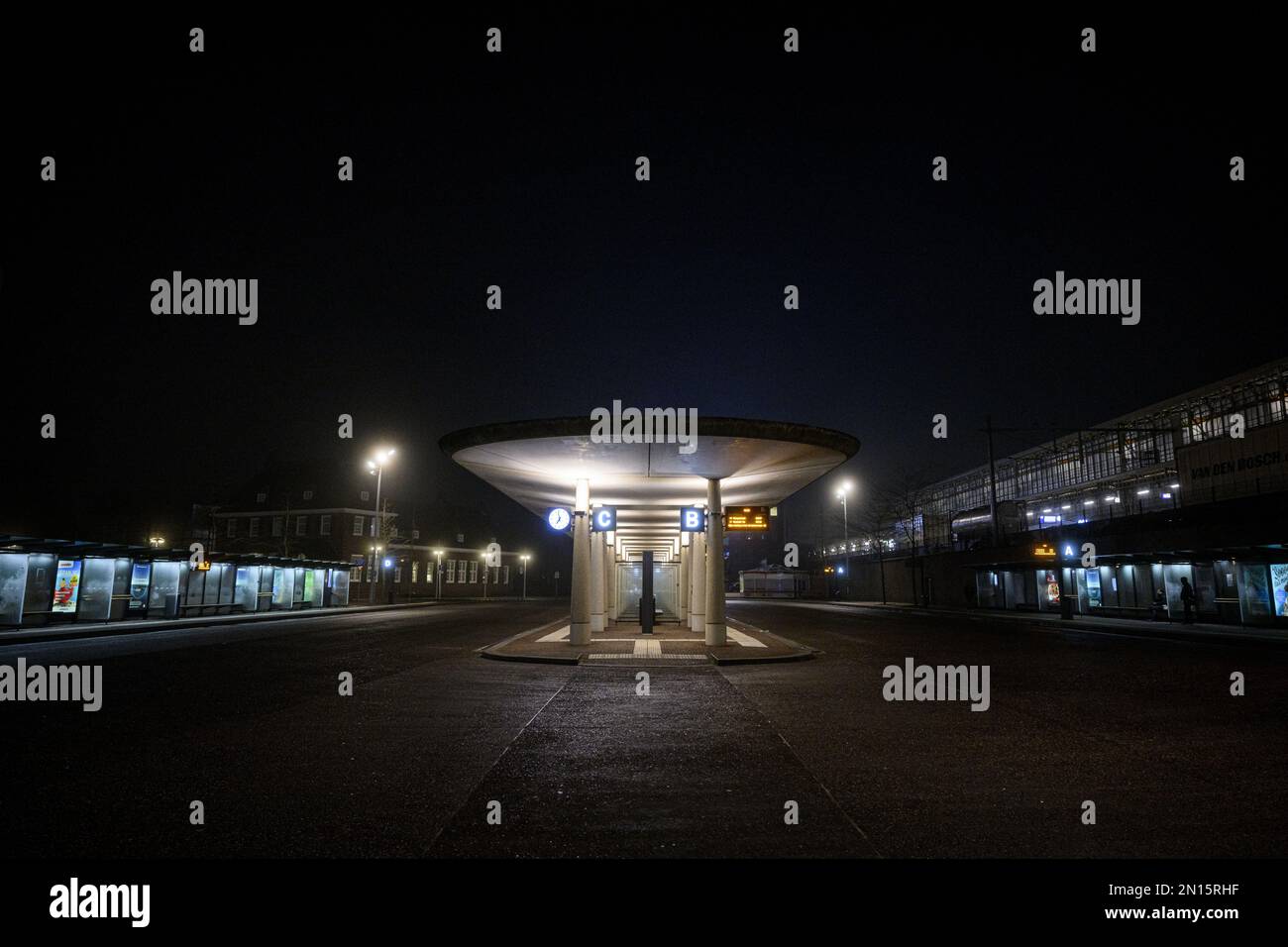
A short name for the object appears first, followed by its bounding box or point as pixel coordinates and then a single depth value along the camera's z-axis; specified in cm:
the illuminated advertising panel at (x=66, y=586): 2623
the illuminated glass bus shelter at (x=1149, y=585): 2591
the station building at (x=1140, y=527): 2652
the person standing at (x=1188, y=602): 2756
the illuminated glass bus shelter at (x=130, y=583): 2464
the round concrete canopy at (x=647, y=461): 1570
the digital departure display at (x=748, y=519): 2242
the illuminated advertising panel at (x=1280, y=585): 2525
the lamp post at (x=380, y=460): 4362
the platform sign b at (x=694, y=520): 2055
